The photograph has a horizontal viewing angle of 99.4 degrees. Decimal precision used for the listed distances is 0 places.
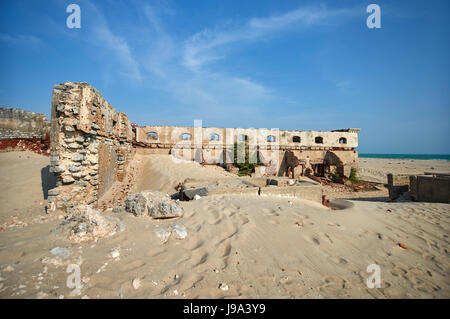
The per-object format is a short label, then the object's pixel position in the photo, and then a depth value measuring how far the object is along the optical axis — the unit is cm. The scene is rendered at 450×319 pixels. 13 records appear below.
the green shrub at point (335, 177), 1642
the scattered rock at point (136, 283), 184
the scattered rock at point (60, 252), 205
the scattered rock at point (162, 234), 274
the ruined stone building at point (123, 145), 472
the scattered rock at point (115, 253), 222
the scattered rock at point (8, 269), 177
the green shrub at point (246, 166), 1463
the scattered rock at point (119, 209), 356
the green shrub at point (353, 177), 1616
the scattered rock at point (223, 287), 198
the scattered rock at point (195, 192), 541
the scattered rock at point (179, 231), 287
